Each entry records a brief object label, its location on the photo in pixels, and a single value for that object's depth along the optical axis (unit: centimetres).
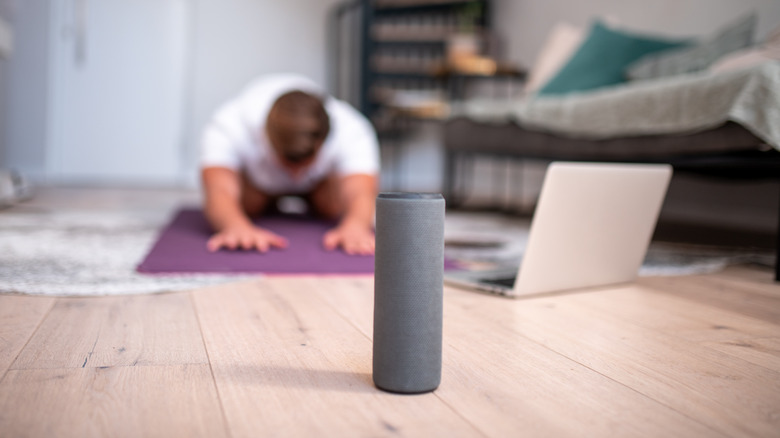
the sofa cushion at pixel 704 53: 200
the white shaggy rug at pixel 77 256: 112
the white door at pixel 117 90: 459
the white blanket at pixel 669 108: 131
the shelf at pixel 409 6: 467
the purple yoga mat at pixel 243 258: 132
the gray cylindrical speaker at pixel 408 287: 60
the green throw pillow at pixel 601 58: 254
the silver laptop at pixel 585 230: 108
